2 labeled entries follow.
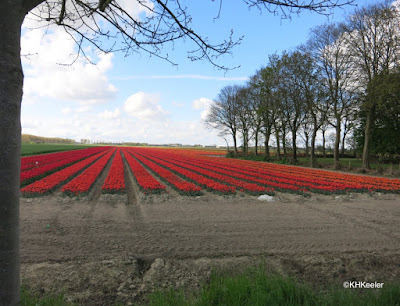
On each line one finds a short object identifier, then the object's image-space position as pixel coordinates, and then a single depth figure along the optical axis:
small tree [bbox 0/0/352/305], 1.63
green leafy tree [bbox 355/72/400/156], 19.86
